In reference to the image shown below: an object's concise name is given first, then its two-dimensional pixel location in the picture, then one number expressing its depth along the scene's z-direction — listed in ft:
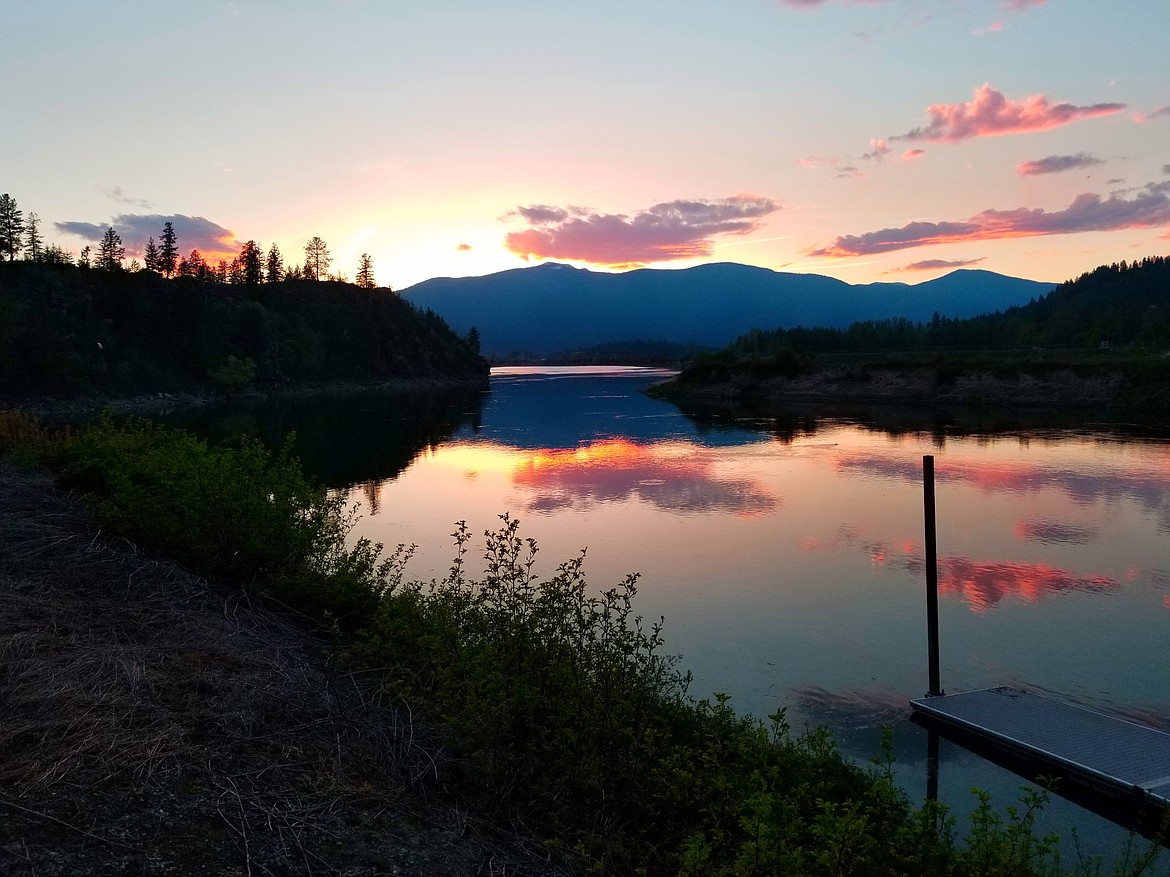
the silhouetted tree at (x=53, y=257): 373.05
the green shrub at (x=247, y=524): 42.29
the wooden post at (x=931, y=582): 44.68
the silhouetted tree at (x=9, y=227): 366.84
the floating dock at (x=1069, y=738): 33.63
